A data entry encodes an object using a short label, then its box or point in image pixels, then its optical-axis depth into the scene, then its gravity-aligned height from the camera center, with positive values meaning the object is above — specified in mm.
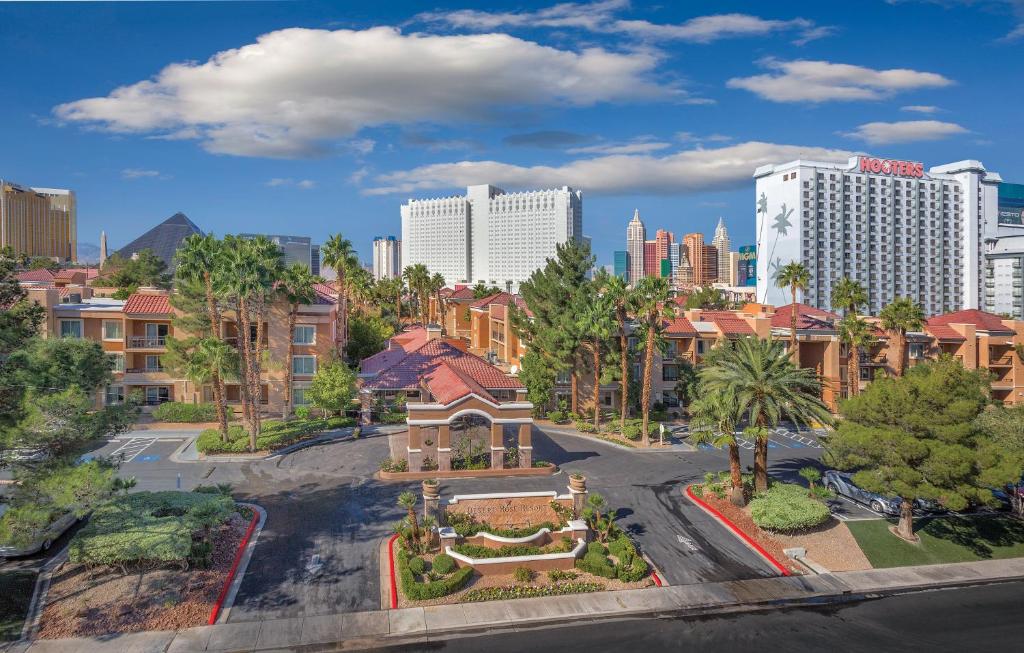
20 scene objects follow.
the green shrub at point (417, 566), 26238 -8978
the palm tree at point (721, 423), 33781 -4679
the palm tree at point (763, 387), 33500 -2822
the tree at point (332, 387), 49719 -4079
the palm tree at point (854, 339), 59094 -815
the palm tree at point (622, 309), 50062 +1565
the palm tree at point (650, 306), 47438 +1686
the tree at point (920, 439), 29172 -4870
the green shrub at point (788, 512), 31367 -8400
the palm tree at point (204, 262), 43062 +4359
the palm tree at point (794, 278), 58438 +4409
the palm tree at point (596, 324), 49562 +464
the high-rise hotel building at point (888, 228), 157250 +23218
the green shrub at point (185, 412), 52062 -6131
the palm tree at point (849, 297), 59031 +2877
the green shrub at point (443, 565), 26219 -8938
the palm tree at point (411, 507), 28281 -7372
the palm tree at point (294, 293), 51125 +2990
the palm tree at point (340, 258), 70812 +7685
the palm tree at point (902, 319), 58625 +921
